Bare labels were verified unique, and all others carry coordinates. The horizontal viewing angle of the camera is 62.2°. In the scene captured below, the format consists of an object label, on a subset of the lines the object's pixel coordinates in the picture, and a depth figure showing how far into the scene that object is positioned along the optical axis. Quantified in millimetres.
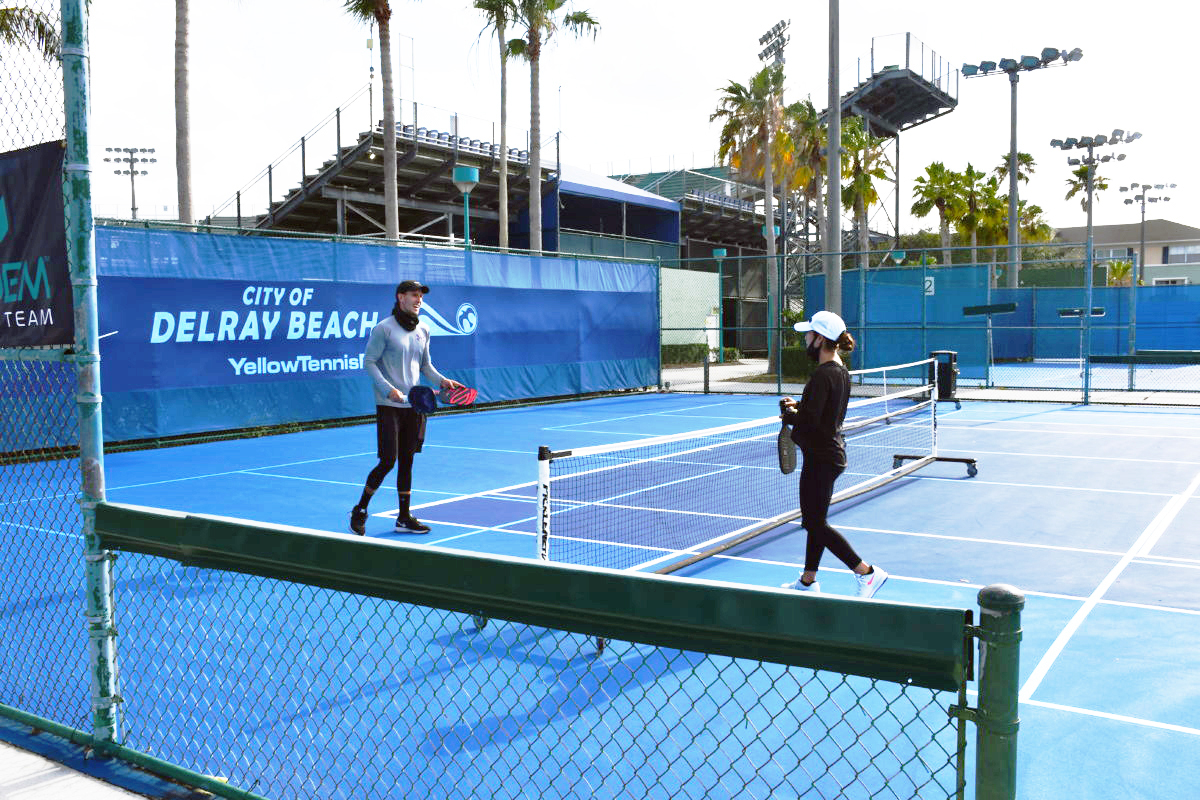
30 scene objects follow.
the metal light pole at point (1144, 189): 50688
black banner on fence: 4152
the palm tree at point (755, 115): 39531
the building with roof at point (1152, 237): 84125
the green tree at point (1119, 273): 63812
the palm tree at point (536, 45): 31406
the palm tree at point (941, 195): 54875
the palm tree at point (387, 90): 25516
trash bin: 18500
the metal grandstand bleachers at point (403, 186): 33781
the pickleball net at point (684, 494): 8219
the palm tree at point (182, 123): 20812
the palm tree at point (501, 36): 31359
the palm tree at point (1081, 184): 59344
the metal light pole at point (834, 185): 23844
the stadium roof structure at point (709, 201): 49375
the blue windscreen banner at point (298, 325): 15305
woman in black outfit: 6410
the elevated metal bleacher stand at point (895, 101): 45241
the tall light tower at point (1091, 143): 38250
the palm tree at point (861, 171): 41781
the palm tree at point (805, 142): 40125
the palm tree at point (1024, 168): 62594
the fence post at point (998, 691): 2045
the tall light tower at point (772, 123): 31056
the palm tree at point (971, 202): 55844
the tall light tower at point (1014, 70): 34719
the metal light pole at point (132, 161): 59594
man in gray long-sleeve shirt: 8352
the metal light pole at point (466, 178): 23312
